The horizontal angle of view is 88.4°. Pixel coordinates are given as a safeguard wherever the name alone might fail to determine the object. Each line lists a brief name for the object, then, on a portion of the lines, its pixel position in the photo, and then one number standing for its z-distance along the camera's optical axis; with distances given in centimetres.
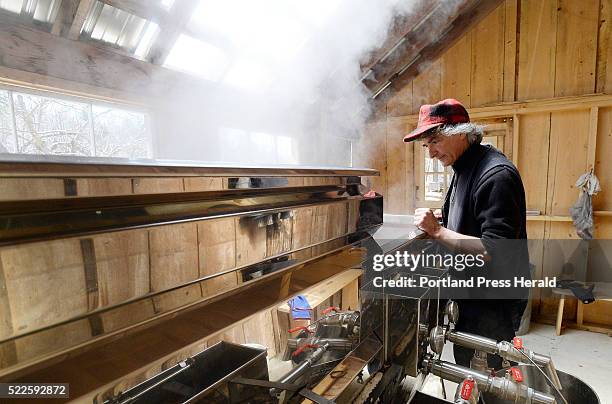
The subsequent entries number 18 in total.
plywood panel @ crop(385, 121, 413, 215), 411
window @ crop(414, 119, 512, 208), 393
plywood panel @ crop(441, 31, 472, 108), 371
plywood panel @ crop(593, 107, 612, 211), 315
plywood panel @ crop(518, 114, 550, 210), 342
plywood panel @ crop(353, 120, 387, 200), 425
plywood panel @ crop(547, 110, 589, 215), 326
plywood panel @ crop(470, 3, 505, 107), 354
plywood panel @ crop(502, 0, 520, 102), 345
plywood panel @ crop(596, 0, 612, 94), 306
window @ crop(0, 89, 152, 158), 182
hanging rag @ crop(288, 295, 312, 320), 82
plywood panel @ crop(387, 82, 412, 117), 404
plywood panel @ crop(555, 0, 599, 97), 314
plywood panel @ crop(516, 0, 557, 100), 330
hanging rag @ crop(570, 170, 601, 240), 313
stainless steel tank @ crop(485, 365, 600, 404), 129
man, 133
